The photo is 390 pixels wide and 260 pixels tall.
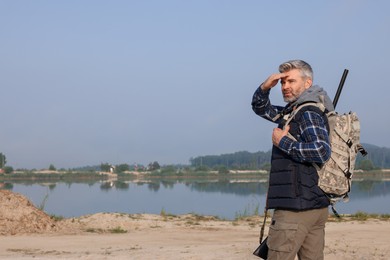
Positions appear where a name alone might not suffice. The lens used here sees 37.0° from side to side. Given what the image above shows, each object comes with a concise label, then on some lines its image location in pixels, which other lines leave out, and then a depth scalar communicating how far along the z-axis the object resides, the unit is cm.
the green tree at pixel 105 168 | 8256
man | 353
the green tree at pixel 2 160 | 7489
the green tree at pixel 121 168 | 9012
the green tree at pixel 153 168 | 9912
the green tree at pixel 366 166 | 7741
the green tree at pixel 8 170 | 8104
